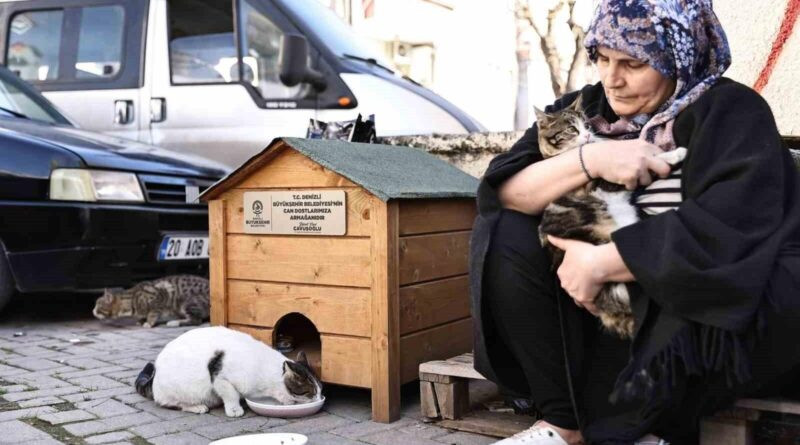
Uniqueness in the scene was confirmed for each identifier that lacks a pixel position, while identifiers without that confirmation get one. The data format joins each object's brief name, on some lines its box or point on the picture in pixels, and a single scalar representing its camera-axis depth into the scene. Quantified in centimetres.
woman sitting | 187
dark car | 453
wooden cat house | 289
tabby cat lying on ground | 494
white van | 554
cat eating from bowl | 299
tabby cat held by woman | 207
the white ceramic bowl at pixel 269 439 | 245
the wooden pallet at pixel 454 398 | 276
